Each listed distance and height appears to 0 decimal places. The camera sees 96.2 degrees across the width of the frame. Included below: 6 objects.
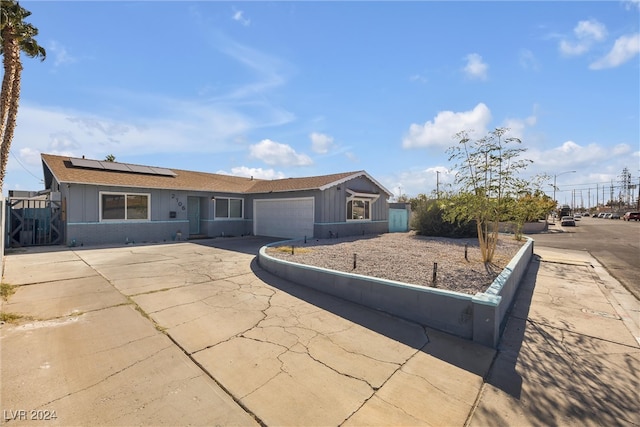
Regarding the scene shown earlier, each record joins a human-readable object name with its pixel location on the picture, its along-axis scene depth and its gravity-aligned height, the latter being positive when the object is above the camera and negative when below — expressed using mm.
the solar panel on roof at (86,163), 13375 +2080
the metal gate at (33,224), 11953 -755
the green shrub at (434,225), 15602 -842
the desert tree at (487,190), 7508 +521
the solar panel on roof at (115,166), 14291 +2086
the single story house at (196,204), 12477 +231
